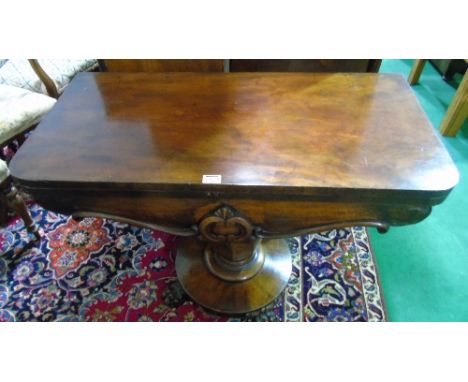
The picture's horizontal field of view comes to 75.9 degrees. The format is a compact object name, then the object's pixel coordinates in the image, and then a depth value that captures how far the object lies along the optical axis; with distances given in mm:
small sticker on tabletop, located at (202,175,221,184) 684
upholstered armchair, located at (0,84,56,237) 1199
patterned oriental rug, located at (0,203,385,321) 1132
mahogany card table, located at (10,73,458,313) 692
